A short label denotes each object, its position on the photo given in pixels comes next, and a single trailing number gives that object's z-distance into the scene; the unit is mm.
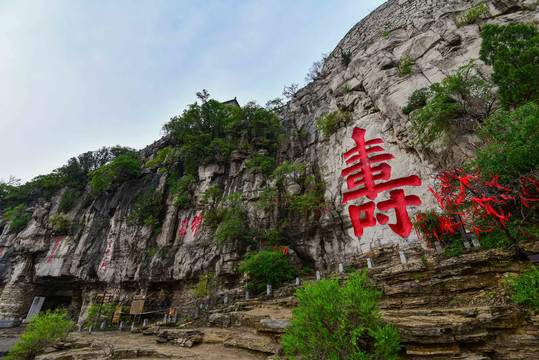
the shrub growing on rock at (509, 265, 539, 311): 3533
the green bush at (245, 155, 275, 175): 13102
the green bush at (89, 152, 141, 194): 17375
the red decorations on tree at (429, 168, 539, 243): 4492
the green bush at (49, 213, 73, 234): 17047
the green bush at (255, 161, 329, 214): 10209
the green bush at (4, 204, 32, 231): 18781
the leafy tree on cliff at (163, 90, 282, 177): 14953
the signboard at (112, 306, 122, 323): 11938
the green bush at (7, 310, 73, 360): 6828
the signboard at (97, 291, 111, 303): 13209
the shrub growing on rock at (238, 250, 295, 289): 8797
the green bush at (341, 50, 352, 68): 15406
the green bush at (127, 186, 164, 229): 14539
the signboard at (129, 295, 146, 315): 11414
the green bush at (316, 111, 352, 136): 11664
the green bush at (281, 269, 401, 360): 2992
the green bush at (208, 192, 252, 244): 10398
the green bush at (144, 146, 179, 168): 17344
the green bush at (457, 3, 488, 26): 9922
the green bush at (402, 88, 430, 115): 8648
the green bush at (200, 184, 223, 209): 13000
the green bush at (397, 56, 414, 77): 10094
